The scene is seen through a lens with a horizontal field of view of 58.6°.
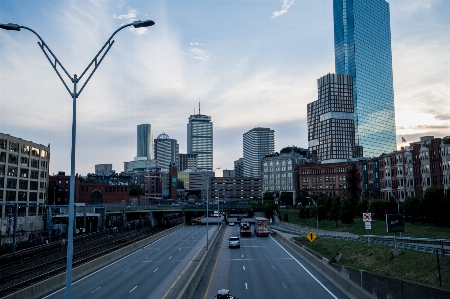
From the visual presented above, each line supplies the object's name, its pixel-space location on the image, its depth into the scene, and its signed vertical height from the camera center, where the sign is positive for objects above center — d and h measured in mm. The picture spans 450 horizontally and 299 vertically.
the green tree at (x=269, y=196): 194888 -1582
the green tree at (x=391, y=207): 79750 -3032
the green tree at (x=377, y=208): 81650 -3270
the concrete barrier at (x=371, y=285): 21706 -6384
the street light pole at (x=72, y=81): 15617 +4441
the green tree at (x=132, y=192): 197000 +981
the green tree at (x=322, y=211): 93719 -4383
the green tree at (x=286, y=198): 187625 -2617
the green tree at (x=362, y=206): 95919 -3362
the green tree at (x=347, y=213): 80312 -4176
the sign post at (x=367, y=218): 42022 -2831
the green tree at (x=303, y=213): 104650 -5351
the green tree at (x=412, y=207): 70125 -2687
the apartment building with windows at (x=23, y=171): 91000 +6009
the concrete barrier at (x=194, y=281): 26069 -6801
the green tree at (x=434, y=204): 64188 -2026
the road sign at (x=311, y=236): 41906 -4573
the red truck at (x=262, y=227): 83750 -7178
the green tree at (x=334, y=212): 84525 -4211
